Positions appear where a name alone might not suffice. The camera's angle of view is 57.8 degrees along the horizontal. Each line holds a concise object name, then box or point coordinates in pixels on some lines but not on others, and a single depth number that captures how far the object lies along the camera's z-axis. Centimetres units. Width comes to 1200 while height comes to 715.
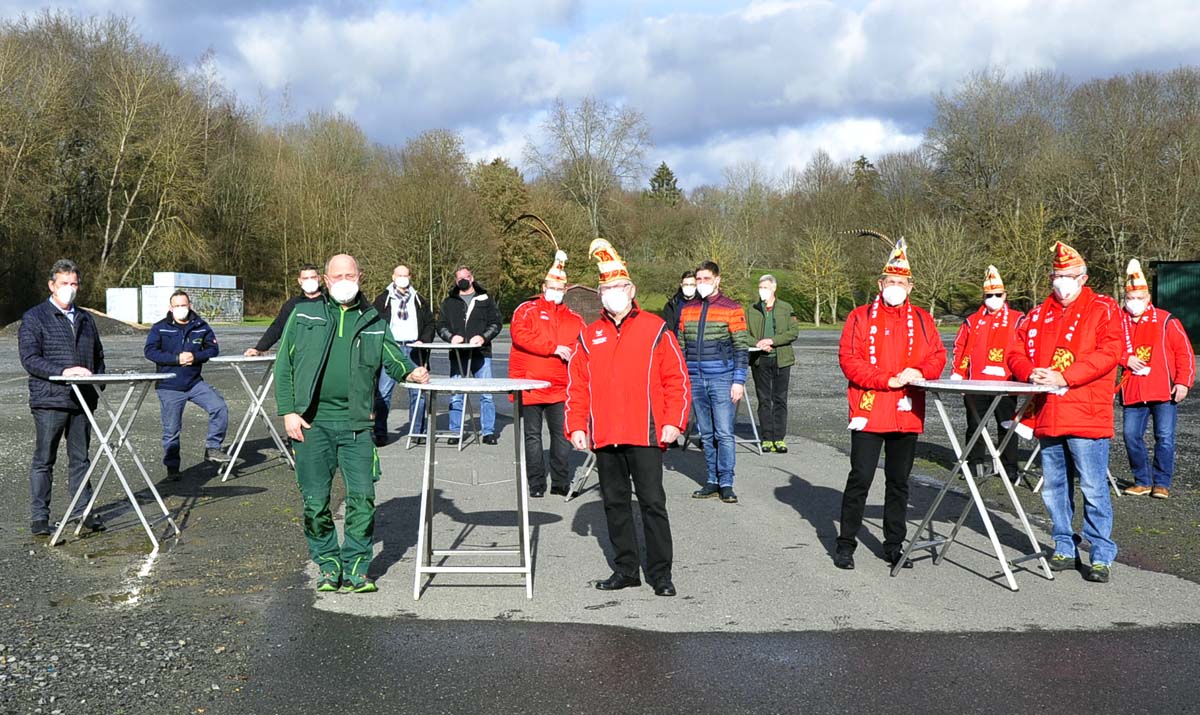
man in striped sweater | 962
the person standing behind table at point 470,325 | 1265
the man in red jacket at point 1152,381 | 980
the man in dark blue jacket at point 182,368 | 1063
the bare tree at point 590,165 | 7569
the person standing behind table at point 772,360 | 1257
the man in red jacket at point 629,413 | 639
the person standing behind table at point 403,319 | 1278
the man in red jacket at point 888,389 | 680
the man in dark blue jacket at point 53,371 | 786
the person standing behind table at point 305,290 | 1083
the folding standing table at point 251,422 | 1019
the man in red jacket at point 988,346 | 1048
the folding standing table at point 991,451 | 611
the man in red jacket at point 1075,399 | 665
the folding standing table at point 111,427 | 723
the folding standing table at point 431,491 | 596
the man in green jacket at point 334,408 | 634
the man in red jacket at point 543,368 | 974
